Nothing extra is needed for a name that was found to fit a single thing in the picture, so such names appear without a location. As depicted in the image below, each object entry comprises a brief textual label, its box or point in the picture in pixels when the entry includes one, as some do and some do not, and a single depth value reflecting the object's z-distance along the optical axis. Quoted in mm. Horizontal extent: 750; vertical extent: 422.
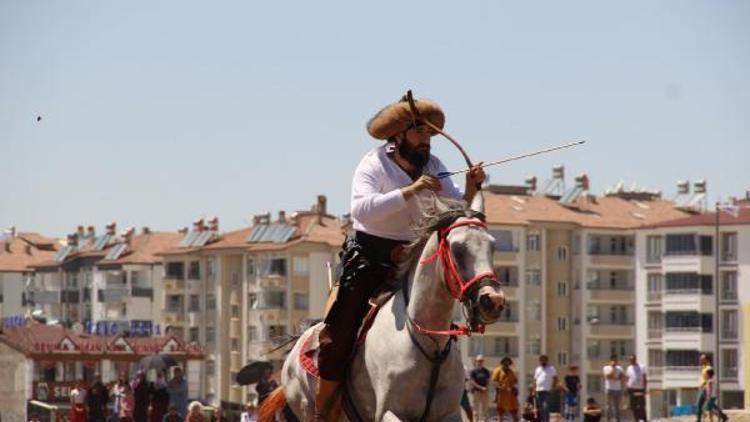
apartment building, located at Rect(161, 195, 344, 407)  196375
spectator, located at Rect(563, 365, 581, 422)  51562
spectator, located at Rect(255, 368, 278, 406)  29844
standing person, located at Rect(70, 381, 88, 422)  38844
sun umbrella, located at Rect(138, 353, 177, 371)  48438
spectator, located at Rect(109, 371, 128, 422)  41781
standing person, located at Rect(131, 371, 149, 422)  38938
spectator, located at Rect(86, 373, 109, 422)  40094
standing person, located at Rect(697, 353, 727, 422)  51094
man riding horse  16422
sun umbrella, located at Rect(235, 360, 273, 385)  29609
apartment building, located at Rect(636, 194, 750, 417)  175125
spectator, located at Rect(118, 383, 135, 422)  39350
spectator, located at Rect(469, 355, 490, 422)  39125
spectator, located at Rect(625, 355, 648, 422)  49406
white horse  15039
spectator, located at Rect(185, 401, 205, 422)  27688
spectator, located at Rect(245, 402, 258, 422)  34294
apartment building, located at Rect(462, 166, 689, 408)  189875
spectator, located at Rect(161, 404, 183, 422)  34562
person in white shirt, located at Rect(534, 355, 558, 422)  44906
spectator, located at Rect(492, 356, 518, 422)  40938
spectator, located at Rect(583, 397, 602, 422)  33906
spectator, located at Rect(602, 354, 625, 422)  49969
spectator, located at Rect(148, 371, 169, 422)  38384
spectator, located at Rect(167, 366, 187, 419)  38375
